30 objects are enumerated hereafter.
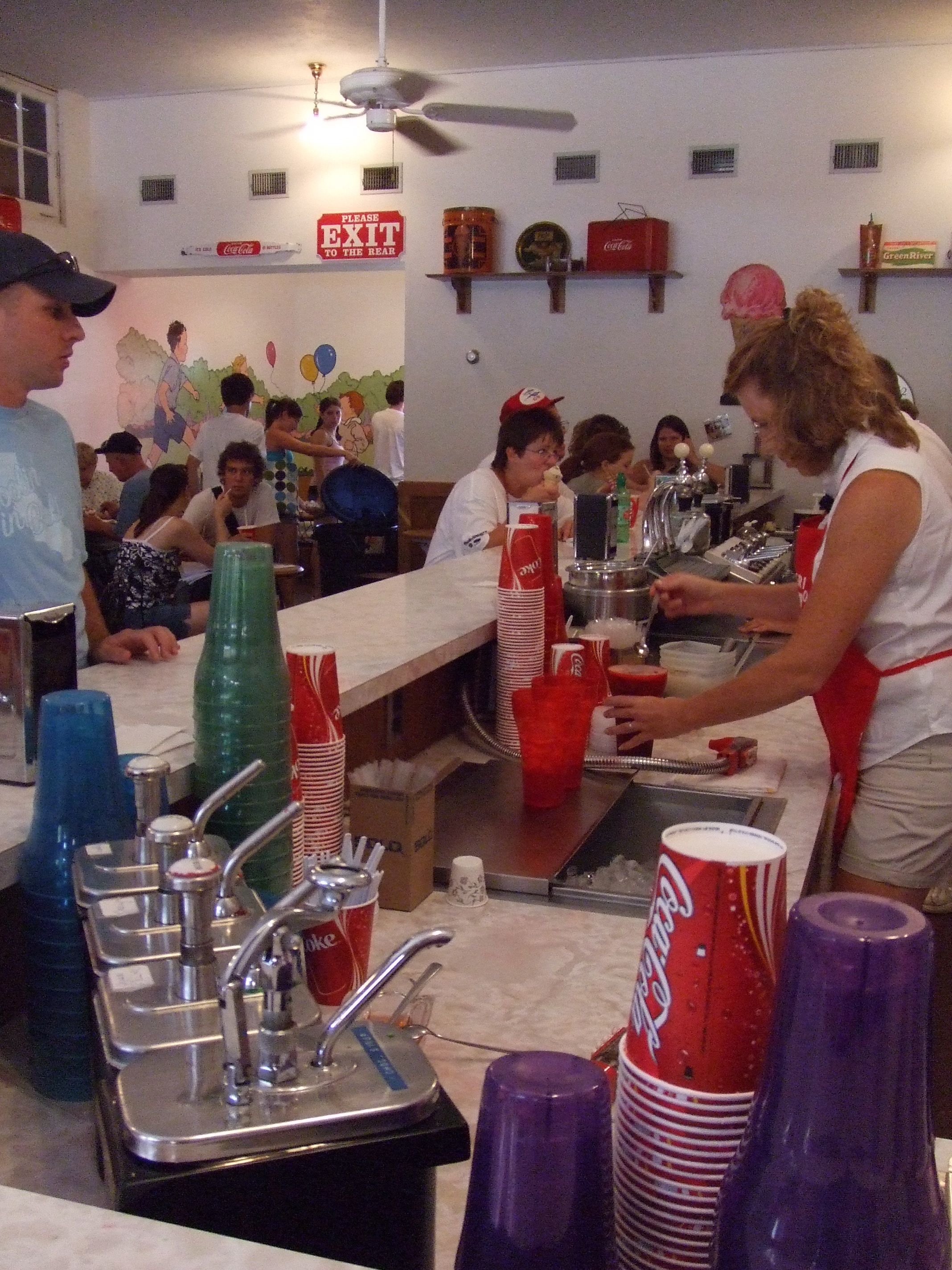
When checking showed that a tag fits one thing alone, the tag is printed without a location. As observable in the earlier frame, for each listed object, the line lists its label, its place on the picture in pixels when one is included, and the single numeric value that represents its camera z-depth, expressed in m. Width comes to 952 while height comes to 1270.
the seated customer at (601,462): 6.40
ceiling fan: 7.91
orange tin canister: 8.09
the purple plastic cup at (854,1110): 0.57
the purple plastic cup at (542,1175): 0.65
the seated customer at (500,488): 4.41
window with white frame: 8.68
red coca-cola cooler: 7.73
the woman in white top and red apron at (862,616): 2.03
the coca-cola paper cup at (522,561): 2.46
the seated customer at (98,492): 8.02
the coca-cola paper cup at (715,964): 0.70
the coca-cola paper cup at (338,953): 1.27
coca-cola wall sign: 9.01
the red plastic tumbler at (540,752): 2.15
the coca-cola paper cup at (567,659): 2.43
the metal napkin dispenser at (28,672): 1.37
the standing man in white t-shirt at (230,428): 8.57
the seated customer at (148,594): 4.41
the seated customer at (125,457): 7.72
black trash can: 8.98
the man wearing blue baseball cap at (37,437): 2.49
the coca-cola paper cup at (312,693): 1.58
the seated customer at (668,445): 7.73
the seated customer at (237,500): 7.36
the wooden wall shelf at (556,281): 7.95
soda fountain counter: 1.13
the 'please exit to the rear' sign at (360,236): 8.61
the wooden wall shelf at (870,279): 7.40
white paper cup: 1.77
